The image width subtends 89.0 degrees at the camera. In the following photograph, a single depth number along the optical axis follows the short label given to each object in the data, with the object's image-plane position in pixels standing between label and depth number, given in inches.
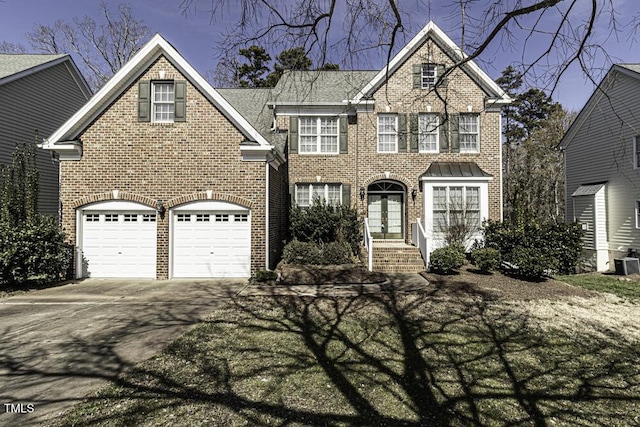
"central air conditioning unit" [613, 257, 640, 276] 494.6
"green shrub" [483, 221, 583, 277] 460.8
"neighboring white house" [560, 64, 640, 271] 536.7
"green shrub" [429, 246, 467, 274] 426.6
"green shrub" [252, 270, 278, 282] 396.8
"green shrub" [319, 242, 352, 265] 440.1
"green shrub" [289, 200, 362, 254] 494.9
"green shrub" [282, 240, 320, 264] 443.5
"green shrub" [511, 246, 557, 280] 399.2
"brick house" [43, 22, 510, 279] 424.2
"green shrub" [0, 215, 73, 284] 367.9
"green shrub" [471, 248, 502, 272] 438.9
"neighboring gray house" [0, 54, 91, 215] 542.6
